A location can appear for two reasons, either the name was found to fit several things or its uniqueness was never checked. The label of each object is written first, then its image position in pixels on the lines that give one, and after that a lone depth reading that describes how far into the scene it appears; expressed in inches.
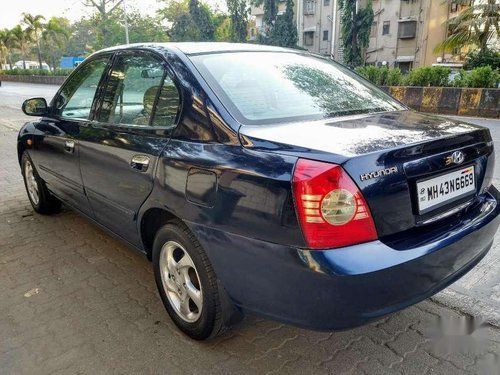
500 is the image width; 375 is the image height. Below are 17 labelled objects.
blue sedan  68.4
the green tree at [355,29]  1221.6
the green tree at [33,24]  1876.2
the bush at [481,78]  426.9
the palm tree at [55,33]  1898.4
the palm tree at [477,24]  677.3
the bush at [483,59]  659.4
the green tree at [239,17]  1676.9
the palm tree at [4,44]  2060.8
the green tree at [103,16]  1825.8
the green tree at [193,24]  1736.0
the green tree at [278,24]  1573.6
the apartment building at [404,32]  1310.3
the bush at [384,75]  520.0
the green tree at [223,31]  1892.8
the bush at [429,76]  470.0
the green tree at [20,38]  1936.5
